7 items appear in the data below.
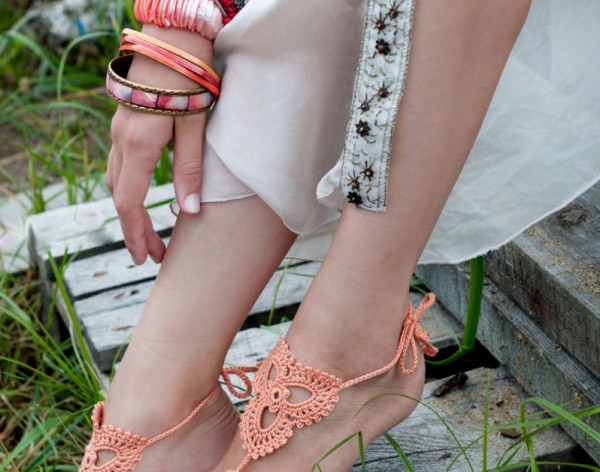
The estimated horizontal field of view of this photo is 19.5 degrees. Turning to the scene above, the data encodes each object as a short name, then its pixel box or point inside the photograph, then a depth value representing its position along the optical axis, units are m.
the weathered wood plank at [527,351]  1.21
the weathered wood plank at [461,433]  1.22
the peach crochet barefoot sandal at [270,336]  1.37
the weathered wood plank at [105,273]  1.52
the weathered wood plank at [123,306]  1.41
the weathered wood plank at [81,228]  1.59
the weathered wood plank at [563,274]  1.20
